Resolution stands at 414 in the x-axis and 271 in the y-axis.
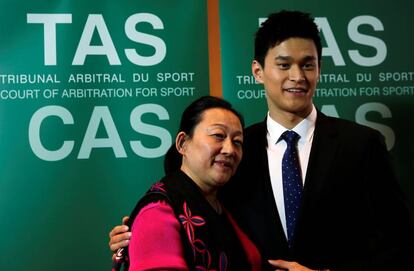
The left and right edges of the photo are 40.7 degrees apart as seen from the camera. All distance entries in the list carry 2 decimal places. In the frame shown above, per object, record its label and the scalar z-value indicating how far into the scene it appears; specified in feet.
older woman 4.24
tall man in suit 5.81
